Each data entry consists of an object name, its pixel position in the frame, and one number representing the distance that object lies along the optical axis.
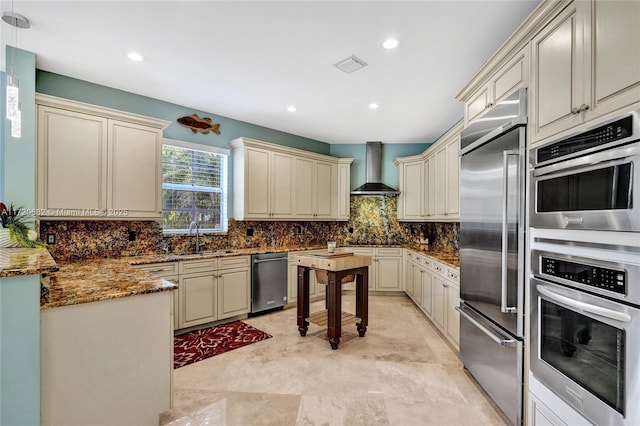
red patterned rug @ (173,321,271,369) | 3.06
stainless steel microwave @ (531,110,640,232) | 1.22
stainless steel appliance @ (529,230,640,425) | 1.22
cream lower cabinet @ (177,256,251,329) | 3.60
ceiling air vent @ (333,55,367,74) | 2.80
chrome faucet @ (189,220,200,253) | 4.12
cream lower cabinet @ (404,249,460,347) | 3.11
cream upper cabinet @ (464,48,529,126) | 1.95
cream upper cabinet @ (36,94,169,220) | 2.90
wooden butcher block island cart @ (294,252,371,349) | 3.20
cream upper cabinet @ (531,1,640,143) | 1.23
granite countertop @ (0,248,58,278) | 1.44
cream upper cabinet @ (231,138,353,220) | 4.53
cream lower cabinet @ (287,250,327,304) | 4.64
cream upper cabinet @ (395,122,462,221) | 3.88
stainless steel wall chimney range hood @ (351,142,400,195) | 5.77
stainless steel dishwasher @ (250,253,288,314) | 4.24
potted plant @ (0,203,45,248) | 2.46
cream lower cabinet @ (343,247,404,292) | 5.36
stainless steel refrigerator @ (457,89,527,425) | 1.93
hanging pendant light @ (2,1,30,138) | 1.74
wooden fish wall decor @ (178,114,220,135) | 4.15
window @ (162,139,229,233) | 4.04
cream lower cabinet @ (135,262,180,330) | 3.33
